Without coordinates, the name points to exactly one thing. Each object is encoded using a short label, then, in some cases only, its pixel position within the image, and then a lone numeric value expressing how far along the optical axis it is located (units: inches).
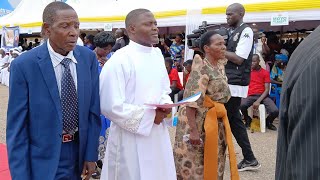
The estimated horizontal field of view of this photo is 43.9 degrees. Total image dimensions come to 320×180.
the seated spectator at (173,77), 334.3
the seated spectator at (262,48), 317.6
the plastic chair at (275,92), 313.6
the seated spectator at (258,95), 280.4
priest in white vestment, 107.0
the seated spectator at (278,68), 319.0
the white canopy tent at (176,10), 289.4
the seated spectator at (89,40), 385.9
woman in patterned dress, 133.4
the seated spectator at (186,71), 300.8
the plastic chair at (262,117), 275.1
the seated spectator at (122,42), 265.4
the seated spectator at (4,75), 616.7
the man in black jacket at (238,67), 168.6
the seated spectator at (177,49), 413.7
